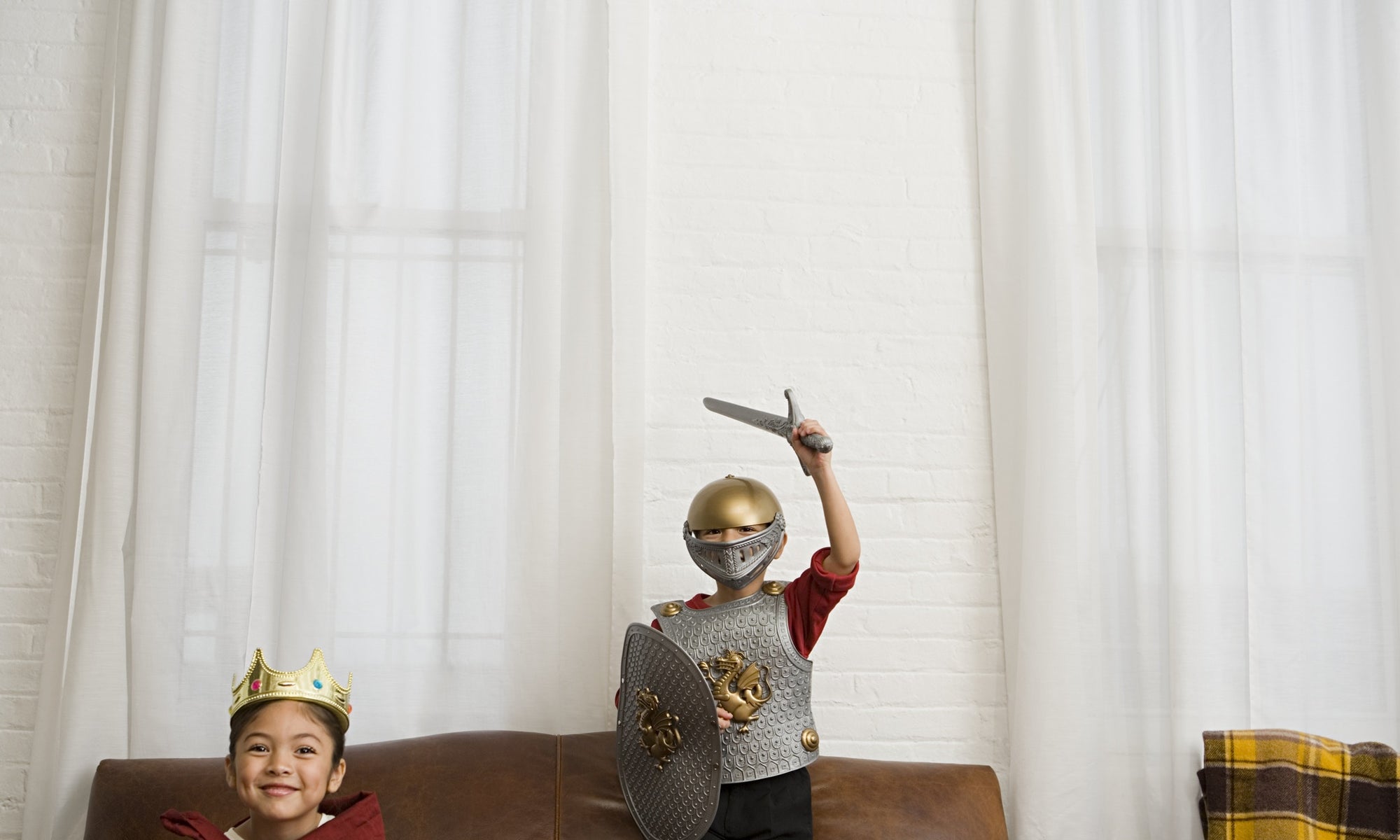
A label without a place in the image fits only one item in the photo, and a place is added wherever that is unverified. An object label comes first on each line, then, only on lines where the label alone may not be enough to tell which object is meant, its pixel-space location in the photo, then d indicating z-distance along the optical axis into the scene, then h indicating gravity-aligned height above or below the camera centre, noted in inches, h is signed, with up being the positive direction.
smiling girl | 58.8 -14.1
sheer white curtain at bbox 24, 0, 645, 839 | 81.6 +10.9
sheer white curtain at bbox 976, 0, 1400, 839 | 86.7 +11.4
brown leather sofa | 71.1 -19.7
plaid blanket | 82.4 -21.6
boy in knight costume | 69.7 -8.8
